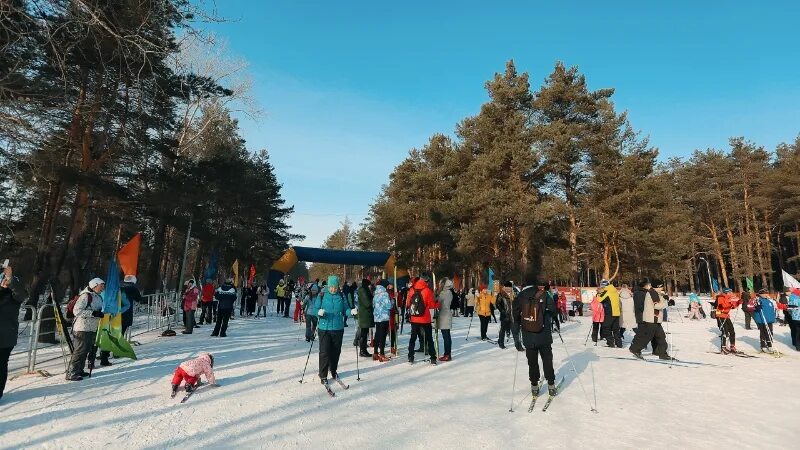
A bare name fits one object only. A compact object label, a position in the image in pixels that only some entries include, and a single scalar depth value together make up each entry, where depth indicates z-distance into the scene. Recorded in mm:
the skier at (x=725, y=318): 12031
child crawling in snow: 6727
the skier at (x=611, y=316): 12523
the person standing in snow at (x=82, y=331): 7340
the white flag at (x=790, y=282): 12975
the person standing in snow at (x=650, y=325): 10758
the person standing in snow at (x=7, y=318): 6078
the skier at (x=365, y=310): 10055
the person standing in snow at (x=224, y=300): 12922
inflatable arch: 26531
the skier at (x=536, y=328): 6641
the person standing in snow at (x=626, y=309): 12562
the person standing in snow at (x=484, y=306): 13734
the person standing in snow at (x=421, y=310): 9578
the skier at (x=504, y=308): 11781
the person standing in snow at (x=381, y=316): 9883
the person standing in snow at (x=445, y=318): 10248
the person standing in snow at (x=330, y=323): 7438
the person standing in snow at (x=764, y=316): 12305
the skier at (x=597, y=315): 13359
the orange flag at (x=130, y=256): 10383
